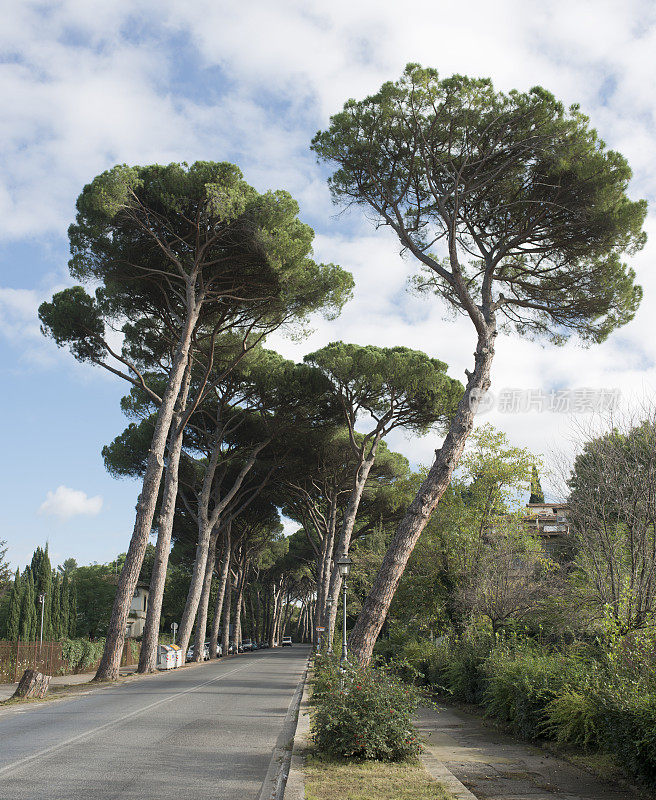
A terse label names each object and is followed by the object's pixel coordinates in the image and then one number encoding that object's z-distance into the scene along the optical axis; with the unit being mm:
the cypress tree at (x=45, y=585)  29078
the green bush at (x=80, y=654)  26053
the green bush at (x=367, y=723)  6863
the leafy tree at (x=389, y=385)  24688
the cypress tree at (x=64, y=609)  30441
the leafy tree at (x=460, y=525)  19875
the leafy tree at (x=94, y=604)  44841
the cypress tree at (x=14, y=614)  25375
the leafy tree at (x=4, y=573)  38344
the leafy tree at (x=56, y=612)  29606
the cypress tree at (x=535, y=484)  20609
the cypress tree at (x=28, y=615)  25812
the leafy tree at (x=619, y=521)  10453
